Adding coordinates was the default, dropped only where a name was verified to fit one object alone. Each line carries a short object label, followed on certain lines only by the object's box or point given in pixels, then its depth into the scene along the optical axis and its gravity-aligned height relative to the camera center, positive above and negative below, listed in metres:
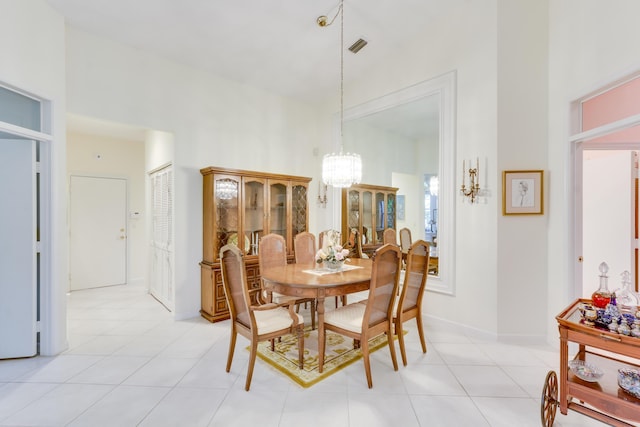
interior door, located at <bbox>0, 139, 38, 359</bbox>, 2.55 -0.32
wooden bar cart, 1.49 -0.97
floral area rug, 2.32 -1.30
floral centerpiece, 2.81 -0.41
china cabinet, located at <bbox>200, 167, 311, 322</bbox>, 3.54 -0.06
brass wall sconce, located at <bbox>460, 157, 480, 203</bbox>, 3.10 +0.29
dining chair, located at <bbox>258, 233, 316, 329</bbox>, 3.23 -0.48
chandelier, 3.21 +0.50
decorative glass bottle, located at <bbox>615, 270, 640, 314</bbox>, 1.66 -0.48
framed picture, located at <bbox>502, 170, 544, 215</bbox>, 2.89 +0.20
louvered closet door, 3.92 -0.37
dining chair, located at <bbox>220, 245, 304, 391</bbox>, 2.14 -0.86
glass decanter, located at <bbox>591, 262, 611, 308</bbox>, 1.75 -0.49
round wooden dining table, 2.33 -0.58
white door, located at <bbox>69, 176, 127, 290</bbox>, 5.02 -0.34
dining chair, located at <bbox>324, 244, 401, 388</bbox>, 2.16 -0.81
